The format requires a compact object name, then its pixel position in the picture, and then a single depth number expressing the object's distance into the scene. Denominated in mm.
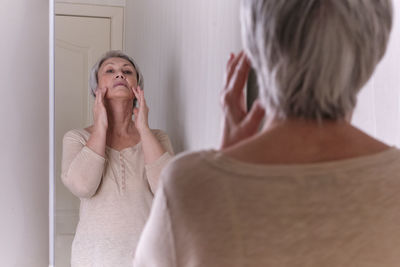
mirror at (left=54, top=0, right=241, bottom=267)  1072
